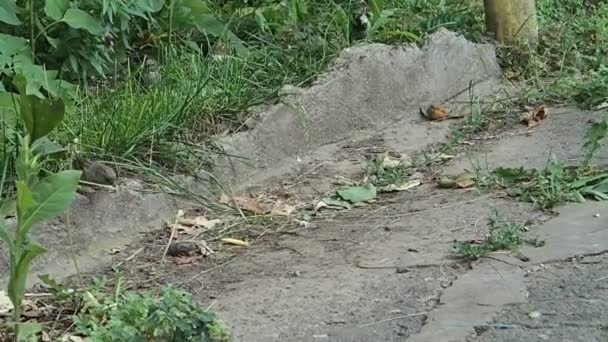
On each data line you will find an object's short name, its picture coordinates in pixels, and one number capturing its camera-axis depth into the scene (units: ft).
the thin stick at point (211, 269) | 11.09
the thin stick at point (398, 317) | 9.25
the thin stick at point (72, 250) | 10.69
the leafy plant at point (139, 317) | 7.84
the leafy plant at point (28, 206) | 8.79
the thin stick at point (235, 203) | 13.04
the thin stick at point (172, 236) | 11.92
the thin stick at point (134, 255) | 11.81
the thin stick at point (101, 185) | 12.32
